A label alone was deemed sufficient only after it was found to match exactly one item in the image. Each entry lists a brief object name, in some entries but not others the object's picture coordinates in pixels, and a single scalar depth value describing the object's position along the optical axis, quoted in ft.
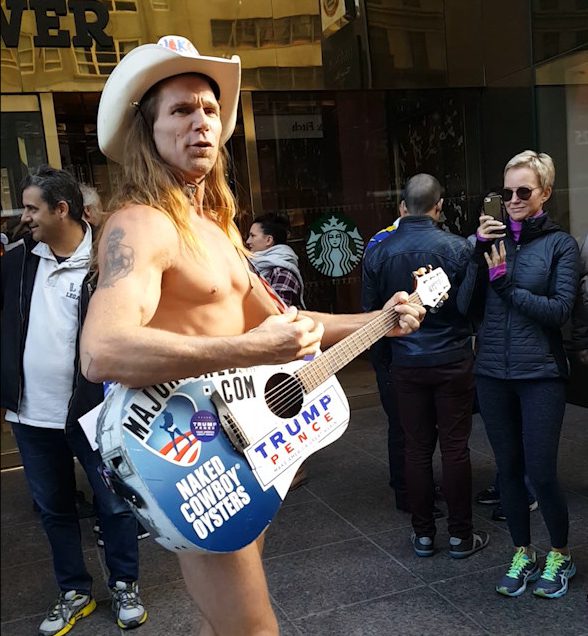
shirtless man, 5.27
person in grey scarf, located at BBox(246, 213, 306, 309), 14.71
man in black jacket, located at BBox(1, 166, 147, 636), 10.50
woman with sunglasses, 9.84
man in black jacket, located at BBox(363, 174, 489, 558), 11.64
